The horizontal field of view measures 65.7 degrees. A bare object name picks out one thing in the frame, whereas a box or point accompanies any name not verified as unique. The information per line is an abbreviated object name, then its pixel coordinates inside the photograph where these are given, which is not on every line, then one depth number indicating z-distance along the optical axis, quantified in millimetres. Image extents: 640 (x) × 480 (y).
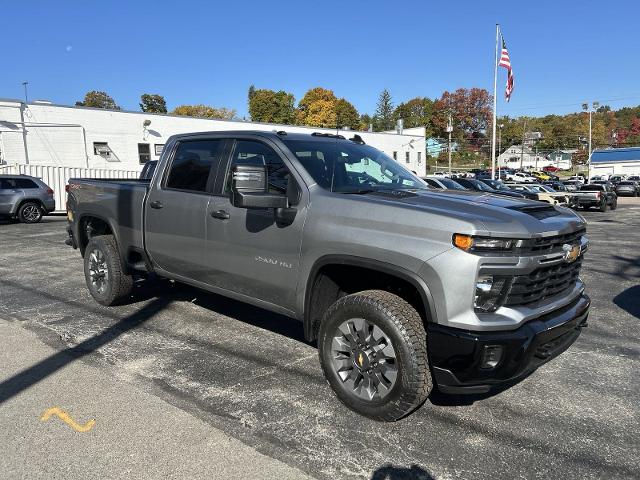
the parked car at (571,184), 39694
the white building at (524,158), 120125
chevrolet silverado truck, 2889
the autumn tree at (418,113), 124188
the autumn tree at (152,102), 117500
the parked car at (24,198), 15820
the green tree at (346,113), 99250
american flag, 27984
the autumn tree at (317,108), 96750
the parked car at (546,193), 26009
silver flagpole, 31614
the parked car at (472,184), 21400
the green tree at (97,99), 101438
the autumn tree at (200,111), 106350
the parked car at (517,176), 63125
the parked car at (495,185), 24614
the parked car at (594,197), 25969
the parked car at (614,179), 51828
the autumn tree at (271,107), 103125
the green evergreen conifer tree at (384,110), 134000
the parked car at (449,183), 17916
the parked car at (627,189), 43000
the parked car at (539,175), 73312
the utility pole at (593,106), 60500
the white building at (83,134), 20828
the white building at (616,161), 77250
